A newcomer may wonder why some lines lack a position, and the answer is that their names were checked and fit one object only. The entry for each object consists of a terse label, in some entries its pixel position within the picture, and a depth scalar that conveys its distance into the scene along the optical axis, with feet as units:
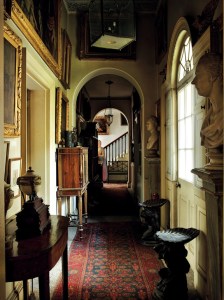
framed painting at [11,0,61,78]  8.60
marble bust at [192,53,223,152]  6.91
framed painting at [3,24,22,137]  7.63
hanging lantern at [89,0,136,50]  11.83
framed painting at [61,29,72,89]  16.48
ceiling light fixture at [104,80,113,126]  37.97
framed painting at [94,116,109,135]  54.44
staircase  48.11
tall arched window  11.86
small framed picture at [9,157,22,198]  8.25
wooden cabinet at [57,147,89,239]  15.97
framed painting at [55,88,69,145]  15.28
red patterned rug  9.88
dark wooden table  5.52
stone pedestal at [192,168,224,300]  6.83
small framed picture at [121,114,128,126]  54.43
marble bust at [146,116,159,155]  17.87
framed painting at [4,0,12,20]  7.00
